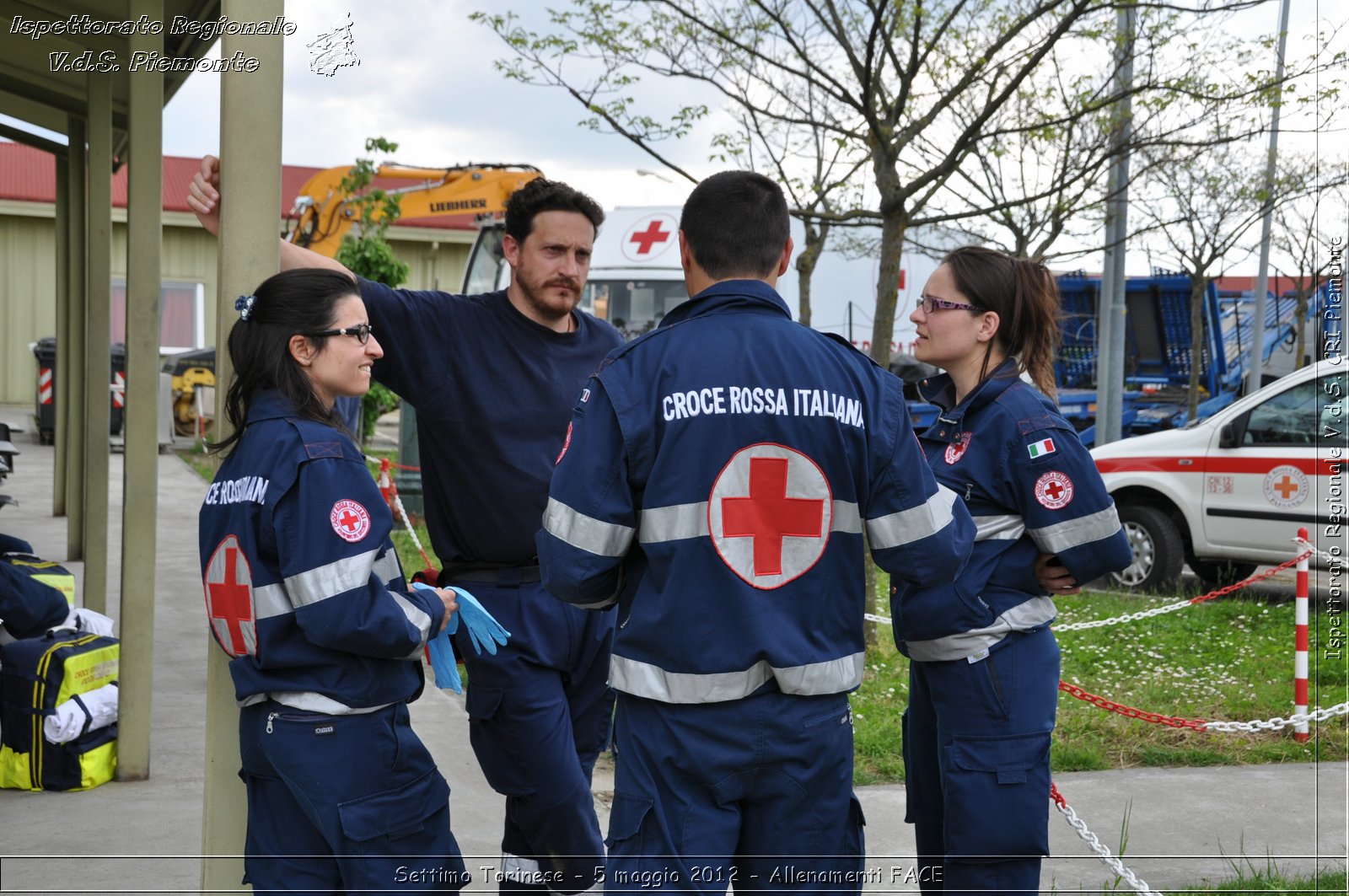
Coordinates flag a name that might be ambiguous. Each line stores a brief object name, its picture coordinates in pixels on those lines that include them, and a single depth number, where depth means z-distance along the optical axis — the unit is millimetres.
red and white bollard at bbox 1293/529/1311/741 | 6165
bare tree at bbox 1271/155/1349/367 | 16453
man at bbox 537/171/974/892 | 2320
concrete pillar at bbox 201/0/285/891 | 3031
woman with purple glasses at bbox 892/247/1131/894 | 2904
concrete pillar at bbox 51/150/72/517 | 10656
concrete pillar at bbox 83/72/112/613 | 6793
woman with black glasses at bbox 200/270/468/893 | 2562
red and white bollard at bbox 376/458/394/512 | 9445
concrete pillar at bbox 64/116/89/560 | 9891
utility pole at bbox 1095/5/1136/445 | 12984
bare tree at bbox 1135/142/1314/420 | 15797
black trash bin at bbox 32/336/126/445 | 18297
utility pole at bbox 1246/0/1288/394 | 15164
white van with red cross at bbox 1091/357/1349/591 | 8766
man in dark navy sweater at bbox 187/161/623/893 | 3383
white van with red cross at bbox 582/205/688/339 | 15047
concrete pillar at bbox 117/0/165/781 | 4586
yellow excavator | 14719
